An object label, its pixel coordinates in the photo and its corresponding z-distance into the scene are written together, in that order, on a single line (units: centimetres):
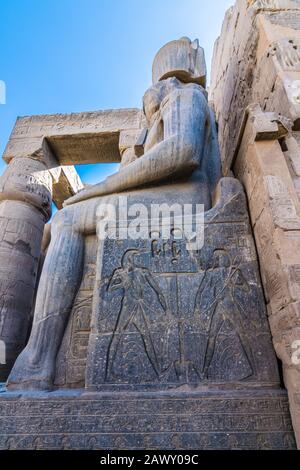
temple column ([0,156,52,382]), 314
